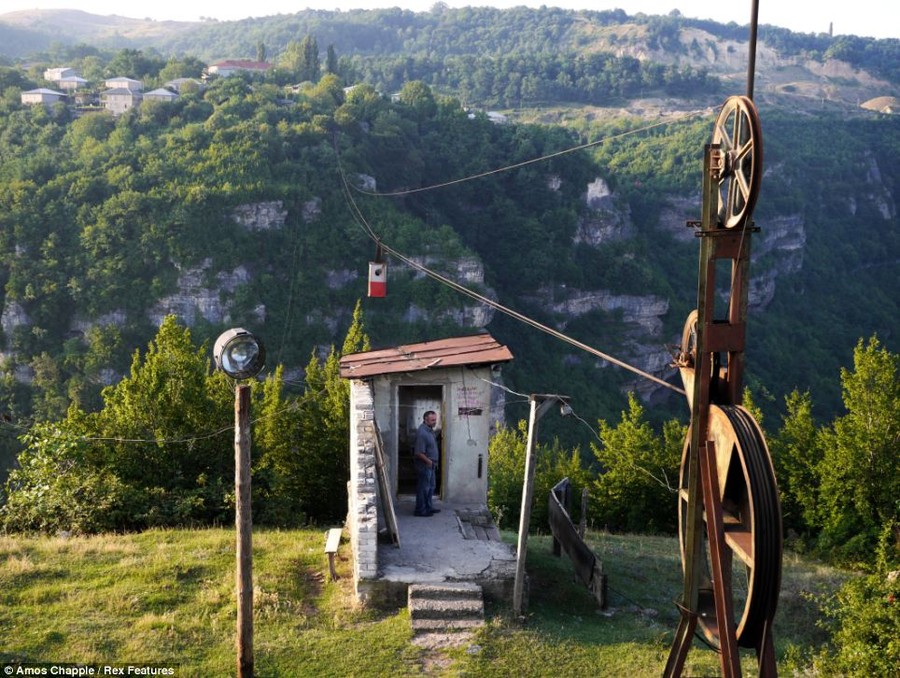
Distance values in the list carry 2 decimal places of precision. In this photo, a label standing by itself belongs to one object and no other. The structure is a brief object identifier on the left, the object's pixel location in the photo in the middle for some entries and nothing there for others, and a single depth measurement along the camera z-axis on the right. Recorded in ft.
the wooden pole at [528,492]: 36.27
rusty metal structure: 24.31
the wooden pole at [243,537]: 29.32
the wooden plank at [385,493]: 39.64
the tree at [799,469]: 69.97
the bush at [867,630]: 28.55
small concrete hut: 37.22
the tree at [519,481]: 74.59
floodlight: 28.66
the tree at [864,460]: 64.95
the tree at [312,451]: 65.51
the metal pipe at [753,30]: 25.85
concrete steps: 34.19
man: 43.04
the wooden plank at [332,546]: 39.19
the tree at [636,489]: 75.15
